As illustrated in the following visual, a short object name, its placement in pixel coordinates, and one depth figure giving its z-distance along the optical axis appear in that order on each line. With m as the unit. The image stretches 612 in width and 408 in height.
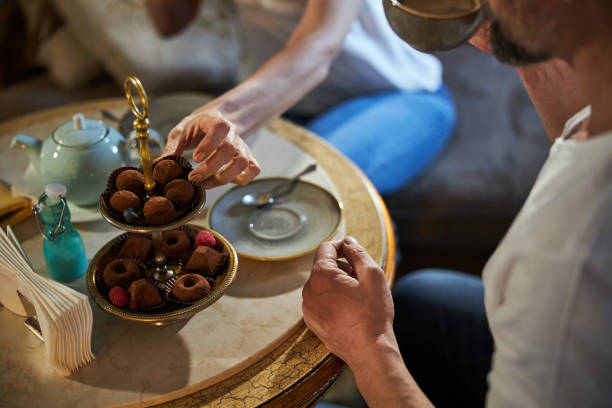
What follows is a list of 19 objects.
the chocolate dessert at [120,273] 0.88
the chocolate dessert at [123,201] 0.81
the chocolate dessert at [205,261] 0.90
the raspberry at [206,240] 0.95
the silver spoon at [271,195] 1.15
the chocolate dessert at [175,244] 0.95
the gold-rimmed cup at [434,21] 0.78
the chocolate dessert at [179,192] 0.84
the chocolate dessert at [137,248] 0.94
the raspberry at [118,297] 0.86
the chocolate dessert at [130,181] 0.86
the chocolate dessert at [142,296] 0.85
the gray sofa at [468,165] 1.88
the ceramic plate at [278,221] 1.06
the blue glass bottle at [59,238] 0.91
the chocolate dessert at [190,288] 0.86
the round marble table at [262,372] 0.82
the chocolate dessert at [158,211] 0.80
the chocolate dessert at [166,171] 0.88
